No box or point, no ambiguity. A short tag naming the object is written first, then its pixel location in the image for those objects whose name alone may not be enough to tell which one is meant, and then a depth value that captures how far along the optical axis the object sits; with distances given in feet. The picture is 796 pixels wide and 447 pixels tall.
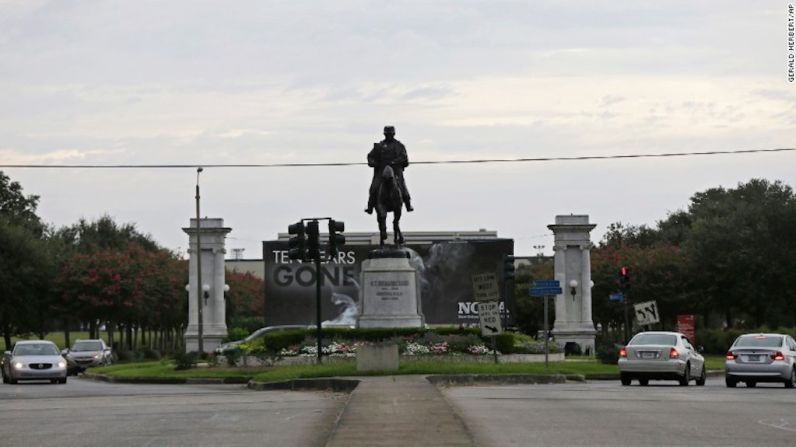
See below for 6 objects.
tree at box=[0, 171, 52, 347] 256.93
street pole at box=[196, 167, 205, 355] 213.13
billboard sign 275.80
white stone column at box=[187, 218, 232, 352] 235.61
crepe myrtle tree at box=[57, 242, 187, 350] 261.44
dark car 198.35
